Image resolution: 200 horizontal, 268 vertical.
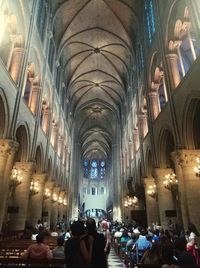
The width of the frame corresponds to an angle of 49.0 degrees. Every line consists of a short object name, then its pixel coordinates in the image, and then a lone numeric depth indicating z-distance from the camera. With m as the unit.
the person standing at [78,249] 2.92
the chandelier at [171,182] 13.05
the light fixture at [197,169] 9.79
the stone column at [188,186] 10.09
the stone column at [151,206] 16.42
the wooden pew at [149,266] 3.88
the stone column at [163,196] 13.70
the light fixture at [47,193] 20.28
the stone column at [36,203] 16.53
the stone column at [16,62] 12.64
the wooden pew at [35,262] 4.15
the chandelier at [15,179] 13.06
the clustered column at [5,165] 10.52
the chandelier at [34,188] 16.61
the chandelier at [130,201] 23.52
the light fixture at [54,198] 23.73
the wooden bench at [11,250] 6.45
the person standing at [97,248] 3.06
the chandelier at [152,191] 16.62
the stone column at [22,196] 13.25
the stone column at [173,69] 12.43
